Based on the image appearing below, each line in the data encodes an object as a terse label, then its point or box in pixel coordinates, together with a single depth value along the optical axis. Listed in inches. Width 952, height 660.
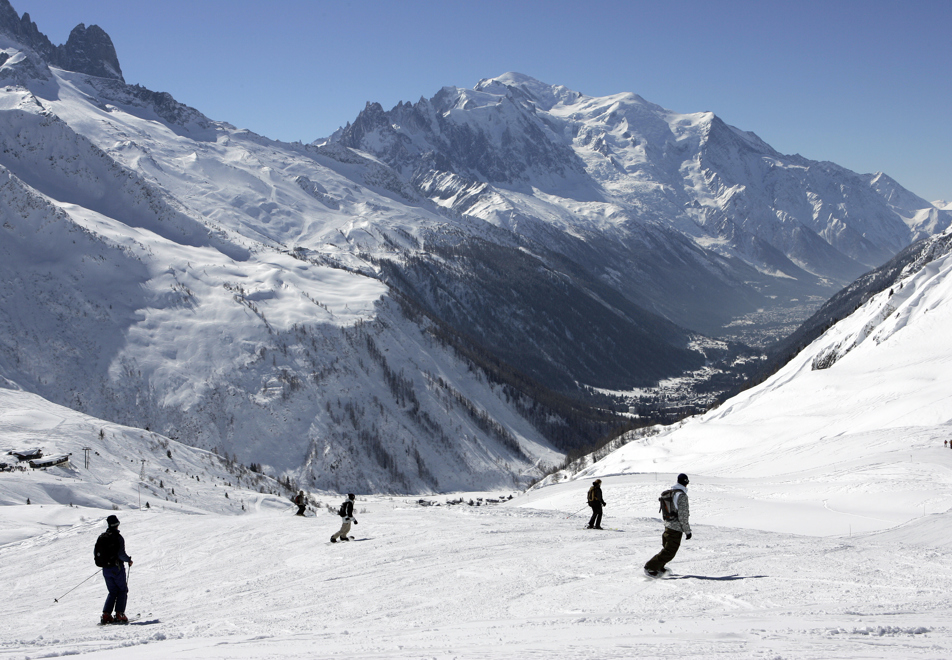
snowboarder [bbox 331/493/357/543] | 932.6
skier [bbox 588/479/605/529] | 952.9
